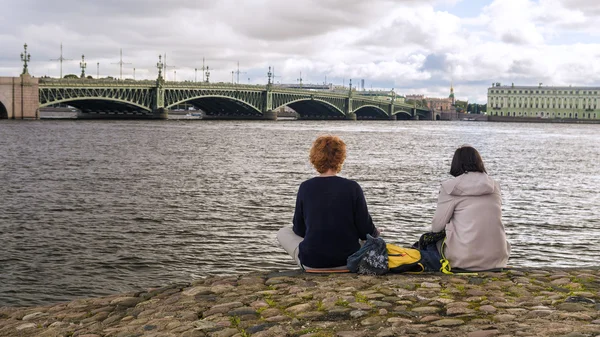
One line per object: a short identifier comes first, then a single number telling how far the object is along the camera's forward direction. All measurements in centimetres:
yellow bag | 656
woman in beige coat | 612
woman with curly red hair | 606
